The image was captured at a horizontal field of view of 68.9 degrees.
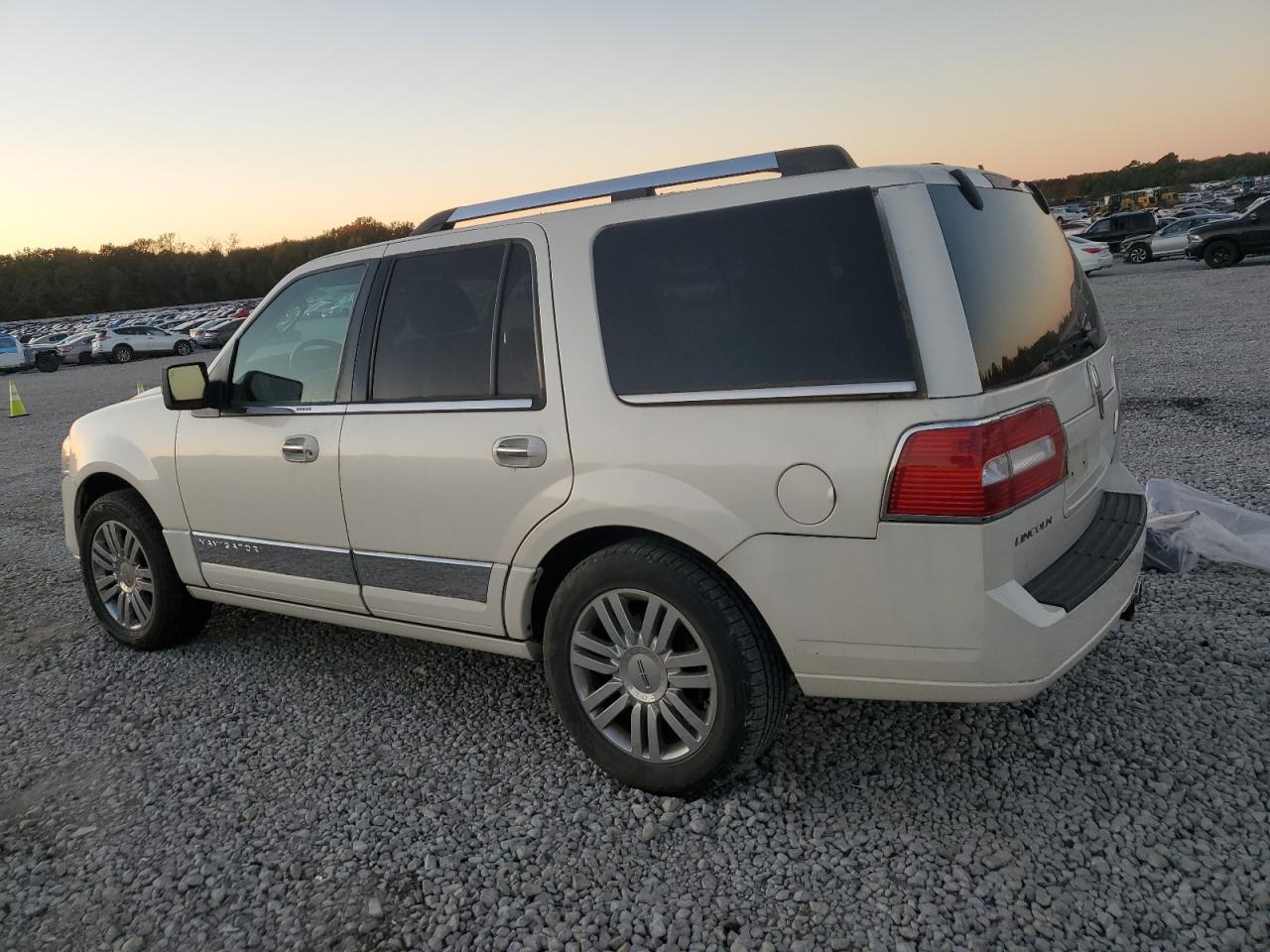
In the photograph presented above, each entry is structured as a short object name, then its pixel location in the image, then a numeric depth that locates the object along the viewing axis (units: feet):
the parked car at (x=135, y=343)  118.21
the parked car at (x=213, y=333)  126.11
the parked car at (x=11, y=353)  106.01
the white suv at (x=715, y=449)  8.13
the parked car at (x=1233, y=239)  77.30
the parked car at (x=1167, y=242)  100.17
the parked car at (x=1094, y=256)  88.48
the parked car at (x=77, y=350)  116.78
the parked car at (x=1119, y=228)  105.29
